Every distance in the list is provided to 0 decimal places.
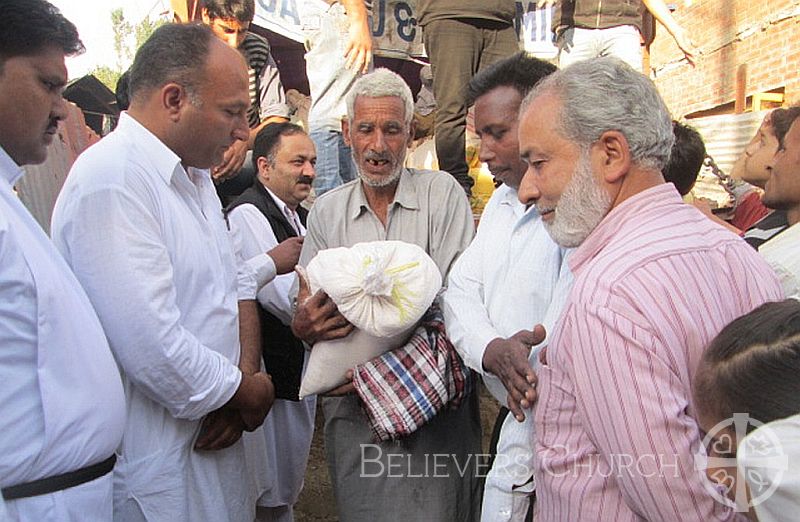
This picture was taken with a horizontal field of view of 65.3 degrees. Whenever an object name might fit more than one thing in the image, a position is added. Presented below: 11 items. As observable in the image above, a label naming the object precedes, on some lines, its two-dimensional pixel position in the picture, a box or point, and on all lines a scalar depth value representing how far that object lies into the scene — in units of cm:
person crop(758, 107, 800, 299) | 194
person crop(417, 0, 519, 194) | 394
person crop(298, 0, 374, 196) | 416
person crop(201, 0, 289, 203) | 398
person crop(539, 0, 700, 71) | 441
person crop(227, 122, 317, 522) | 284
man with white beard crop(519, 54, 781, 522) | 117
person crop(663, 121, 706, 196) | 258
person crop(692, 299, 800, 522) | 96
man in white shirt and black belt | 132
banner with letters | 515
